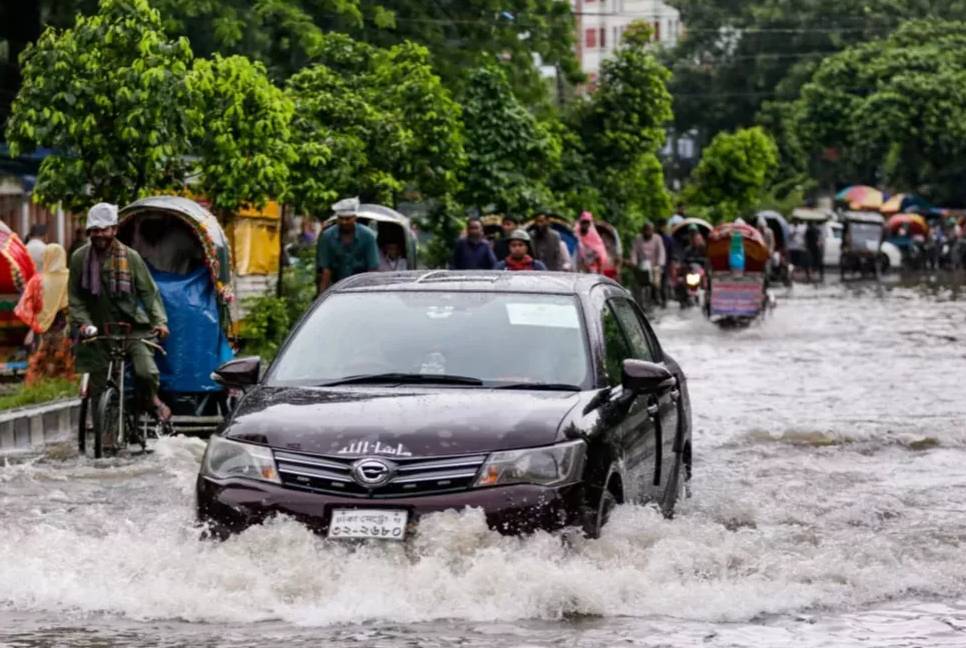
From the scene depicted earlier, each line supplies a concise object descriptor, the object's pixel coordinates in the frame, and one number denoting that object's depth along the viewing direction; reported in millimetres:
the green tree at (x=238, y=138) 21172
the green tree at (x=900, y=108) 81312
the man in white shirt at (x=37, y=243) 23219
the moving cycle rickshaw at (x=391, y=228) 24562
